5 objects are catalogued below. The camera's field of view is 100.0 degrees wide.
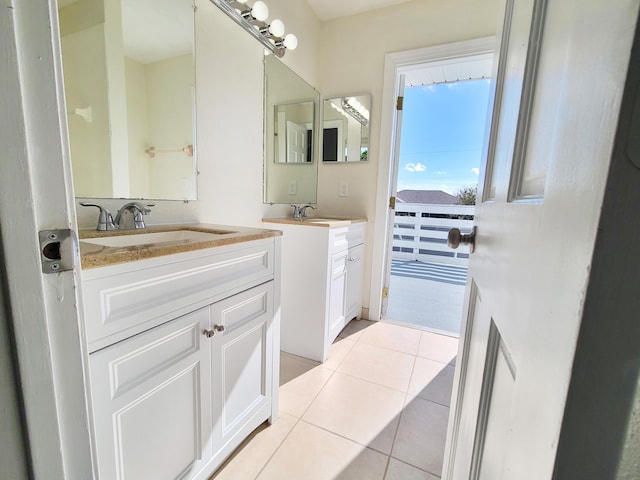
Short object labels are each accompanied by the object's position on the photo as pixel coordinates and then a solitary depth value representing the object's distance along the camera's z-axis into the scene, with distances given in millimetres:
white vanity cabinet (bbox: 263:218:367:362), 1651
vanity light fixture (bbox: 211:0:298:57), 1317
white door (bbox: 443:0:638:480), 170
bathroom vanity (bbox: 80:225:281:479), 603
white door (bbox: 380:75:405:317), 2102
